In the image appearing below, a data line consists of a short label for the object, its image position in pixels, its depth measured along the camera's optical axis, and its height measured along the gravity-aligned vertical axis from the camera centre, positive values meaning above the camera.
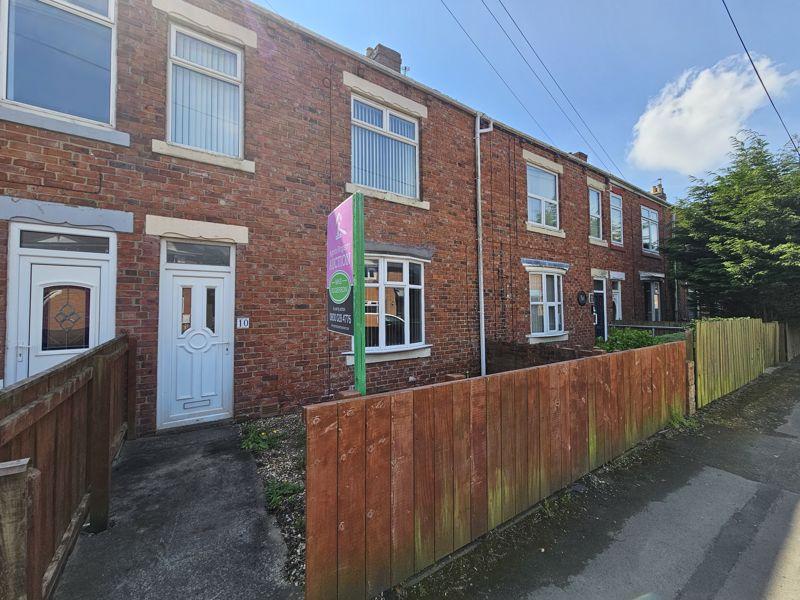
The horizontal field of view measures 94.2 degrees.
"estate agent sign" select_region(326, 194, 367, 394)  2.73 +0.30
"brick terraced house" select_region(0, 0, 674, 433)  4.61 +1.75
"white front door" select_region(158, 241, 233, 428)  5.31 -0.43
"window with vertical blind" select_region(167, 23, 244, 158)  5.55 +3.41
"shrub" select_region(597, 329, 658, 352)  7.81 -0.65
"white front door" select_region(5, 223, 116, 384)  4.38 +0.24
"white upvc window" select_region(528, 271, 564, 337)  10.69 +0.23
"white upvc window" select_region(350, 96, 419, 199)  7.39 +3.42
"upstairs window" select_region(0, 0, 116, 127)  4.52 +3.28
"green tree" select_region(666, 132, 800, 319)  11.23 +2.39
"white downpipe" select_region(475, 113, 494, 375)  8.98 +2.65
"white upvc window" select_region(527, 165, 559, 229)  10.93 +3.44
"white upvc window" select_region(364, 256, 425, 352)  7.40 +0.18
